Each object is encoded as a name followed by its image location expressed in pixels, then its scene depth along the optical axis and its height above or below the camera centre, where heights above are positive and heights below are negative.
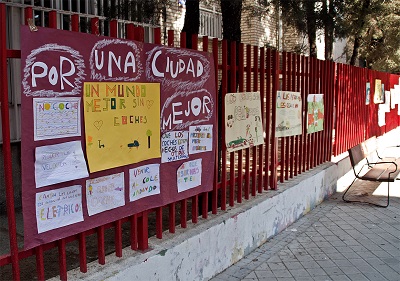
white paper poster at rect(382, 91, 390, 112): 13.91 +0.02
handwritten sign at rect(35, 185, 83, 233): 2.81 -0.66
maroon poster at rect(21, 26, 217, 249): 2.74 -0.07
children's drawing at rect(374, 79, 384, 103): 12.44 +0.34
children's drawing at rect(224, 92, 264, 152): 4.76 -0.18
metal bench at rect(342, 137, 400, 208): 7.18 -1.17
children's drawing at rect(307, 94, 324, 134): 6.93 -0.13
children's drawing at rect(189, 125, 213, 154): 4.20 -0.32
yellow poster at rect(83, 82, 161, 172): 3.08 -0.12
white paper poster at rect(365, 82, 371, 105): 11.24 +0.30
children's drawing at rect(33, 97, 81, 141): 2.73 -0.07
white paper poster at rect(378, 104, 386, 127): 13.12 -0.35
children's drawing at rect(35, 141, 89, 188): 2.77 -0.36
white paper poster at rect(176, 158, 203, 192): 4.06 -0.65
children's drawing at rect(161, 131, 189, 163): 3.83 -0.36
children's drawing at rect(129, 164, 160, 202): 3.51 -0.62
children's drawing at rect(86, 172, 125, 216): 3.15 -0.64
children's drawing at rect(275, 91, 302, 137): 5.83 -0.12
